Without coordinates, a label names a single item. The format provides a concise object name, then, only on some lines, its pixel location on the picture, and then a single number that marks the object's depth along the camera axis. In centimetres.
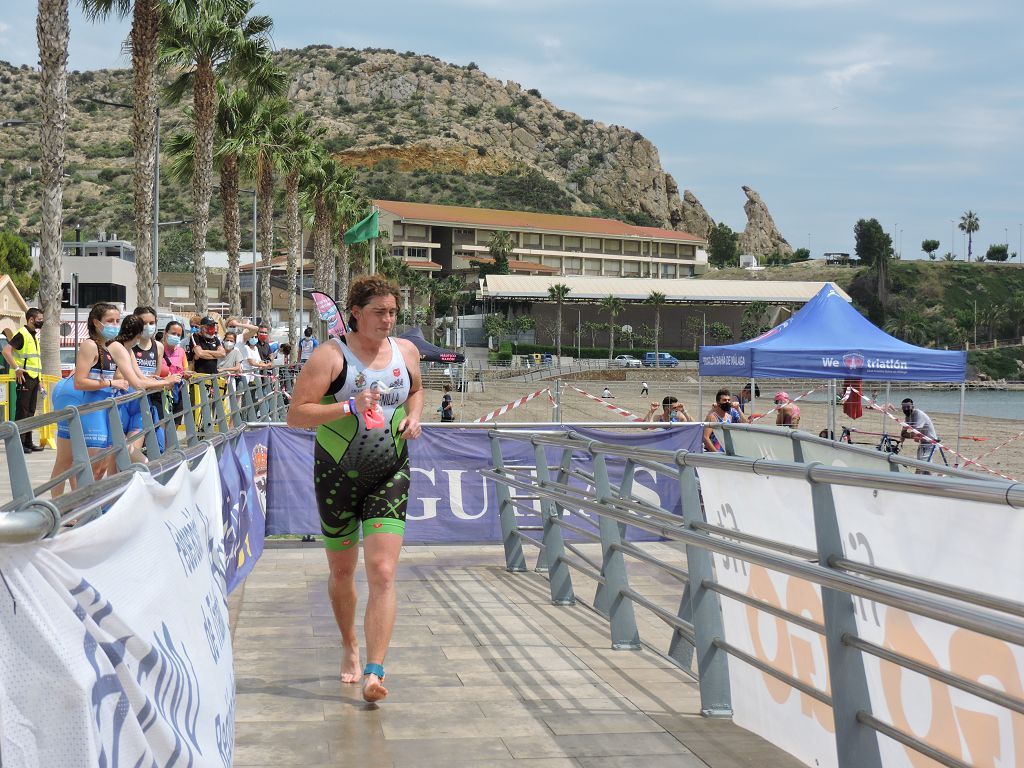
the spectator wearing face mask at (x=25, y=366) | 1766
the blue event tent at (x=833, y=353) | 2023
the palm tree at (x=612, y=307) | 11029
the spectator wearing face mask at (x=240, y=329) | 1998
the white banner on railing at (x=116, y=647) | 235
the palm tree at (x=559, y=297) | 10791
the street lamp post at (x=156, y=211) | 3206
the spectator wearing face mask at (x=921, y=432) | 1759
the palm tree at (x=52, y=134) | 1969
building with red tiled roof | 13875
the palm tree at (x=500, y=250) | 13200
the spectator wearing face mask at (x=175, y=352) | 1389
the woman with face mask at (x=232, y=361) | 1523
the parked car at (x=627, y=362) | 9711
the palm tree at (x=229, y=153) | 3578
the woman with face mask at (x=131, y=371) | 950
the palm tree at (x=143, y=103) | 2419
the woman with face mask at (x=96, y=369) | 959
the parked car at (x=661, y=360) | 10175
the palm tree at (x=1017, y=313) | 15300
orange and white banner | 309
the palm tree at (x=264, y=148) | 3709
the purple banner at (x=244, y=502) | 829
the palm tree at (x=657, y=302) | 11040
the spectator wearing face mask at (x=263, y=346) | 2394
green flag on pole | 4084
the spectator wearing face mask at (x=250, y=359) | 1928
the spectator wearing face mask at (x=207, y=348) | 1628
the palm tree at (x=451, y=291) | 12188
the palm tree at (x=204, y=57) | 2758
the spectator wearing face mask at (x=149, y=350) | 1071
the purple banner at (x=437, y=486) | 1175
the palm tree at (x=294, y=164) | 4197
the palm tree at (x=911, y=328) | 14138
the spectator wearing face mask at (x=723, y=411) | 1591
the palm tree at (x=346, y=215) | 5776
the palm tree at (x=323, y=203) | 5066
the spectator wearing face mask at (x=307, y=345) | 2606
